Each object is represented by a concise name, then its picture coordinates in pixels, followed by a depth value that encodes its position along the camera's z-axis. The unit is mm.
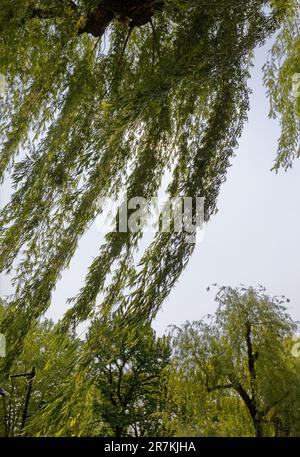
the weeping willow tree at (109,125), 2352
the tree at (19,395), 12812
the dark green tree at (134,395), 14906
